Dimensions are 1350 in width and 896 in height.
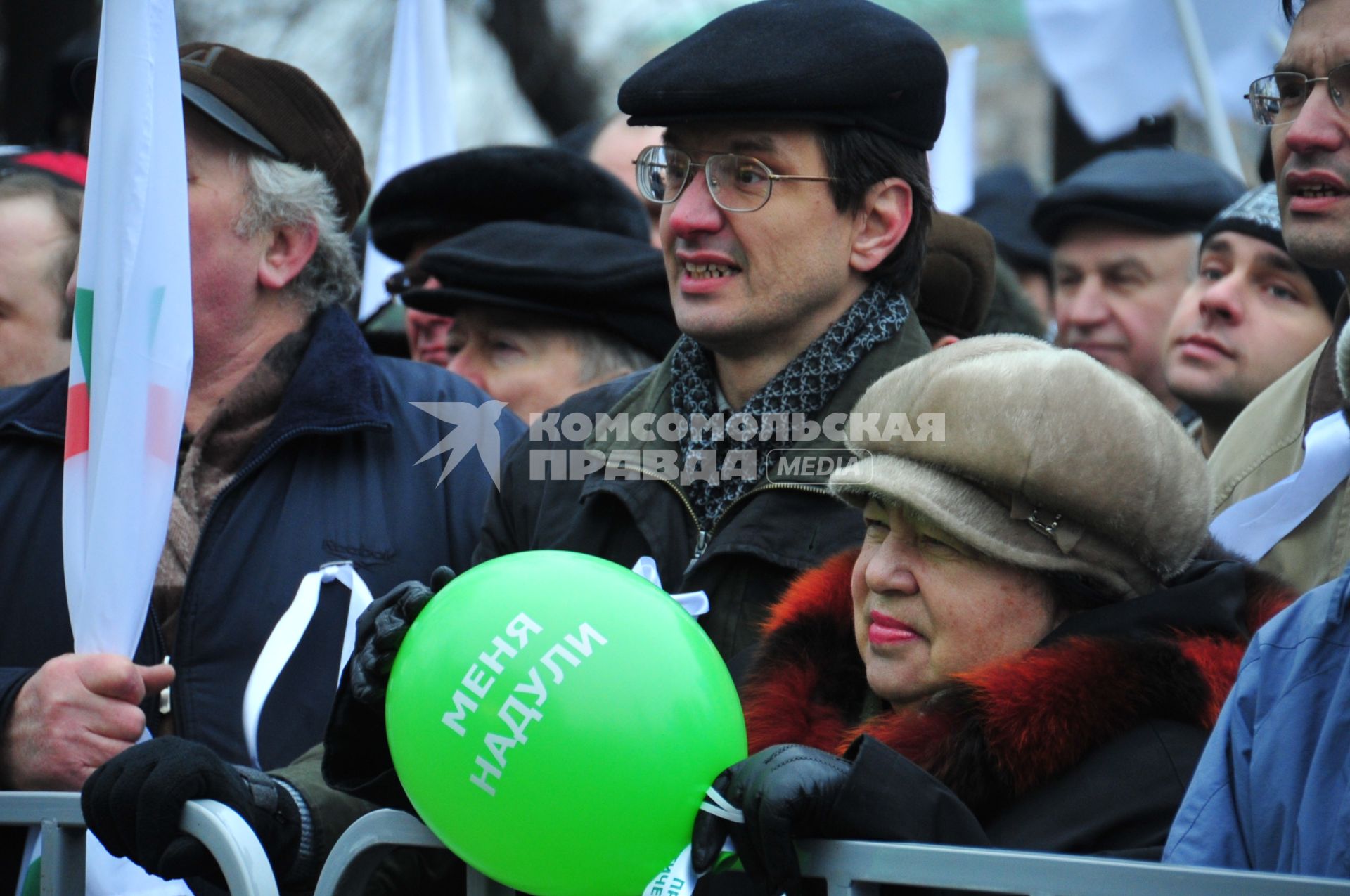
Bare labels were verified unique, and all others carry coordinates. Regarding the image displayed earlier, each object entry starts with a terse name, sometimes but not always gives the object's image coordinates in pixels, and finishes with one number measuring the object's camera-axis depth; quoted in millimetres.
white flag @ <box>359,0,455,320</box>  12102
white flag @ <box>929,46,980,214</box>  13383
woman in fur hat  4340
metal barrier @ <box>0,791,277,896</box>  4648
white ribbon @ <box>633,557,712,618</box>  5754
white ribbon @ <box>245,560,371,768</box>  6352
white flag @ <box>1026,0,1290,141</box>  14469
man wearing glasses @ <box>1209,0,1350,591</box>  6148
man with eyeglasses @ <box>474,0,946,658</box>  6133
